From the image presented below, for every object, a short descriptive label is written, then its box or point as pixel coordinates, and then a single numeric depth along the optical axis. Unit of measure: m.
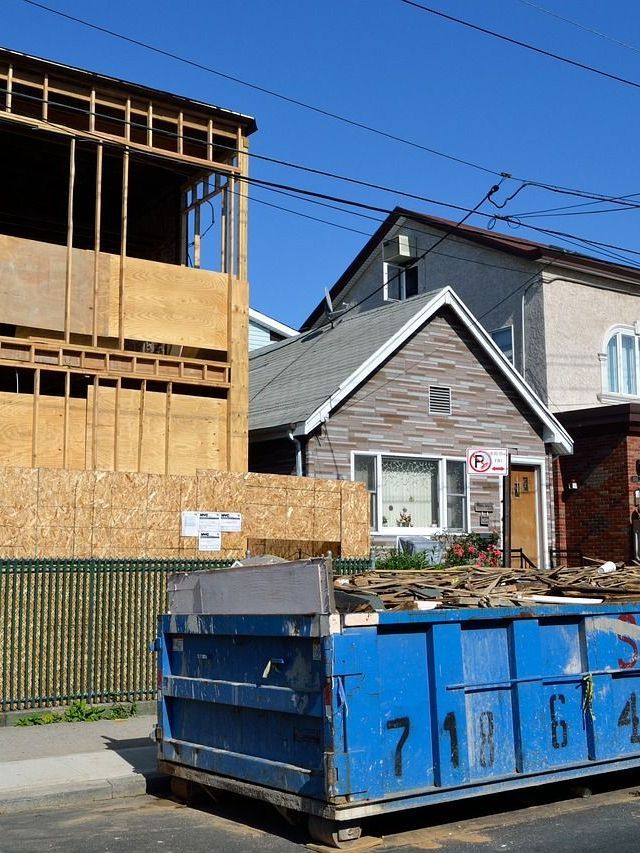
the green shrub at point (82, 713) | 12.10
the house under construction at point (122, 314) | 14.91
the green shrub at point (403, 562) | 16.50
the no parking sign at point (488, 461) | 14.23
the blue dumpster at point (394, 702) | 6.70
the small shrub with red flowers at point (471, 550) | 18.41
